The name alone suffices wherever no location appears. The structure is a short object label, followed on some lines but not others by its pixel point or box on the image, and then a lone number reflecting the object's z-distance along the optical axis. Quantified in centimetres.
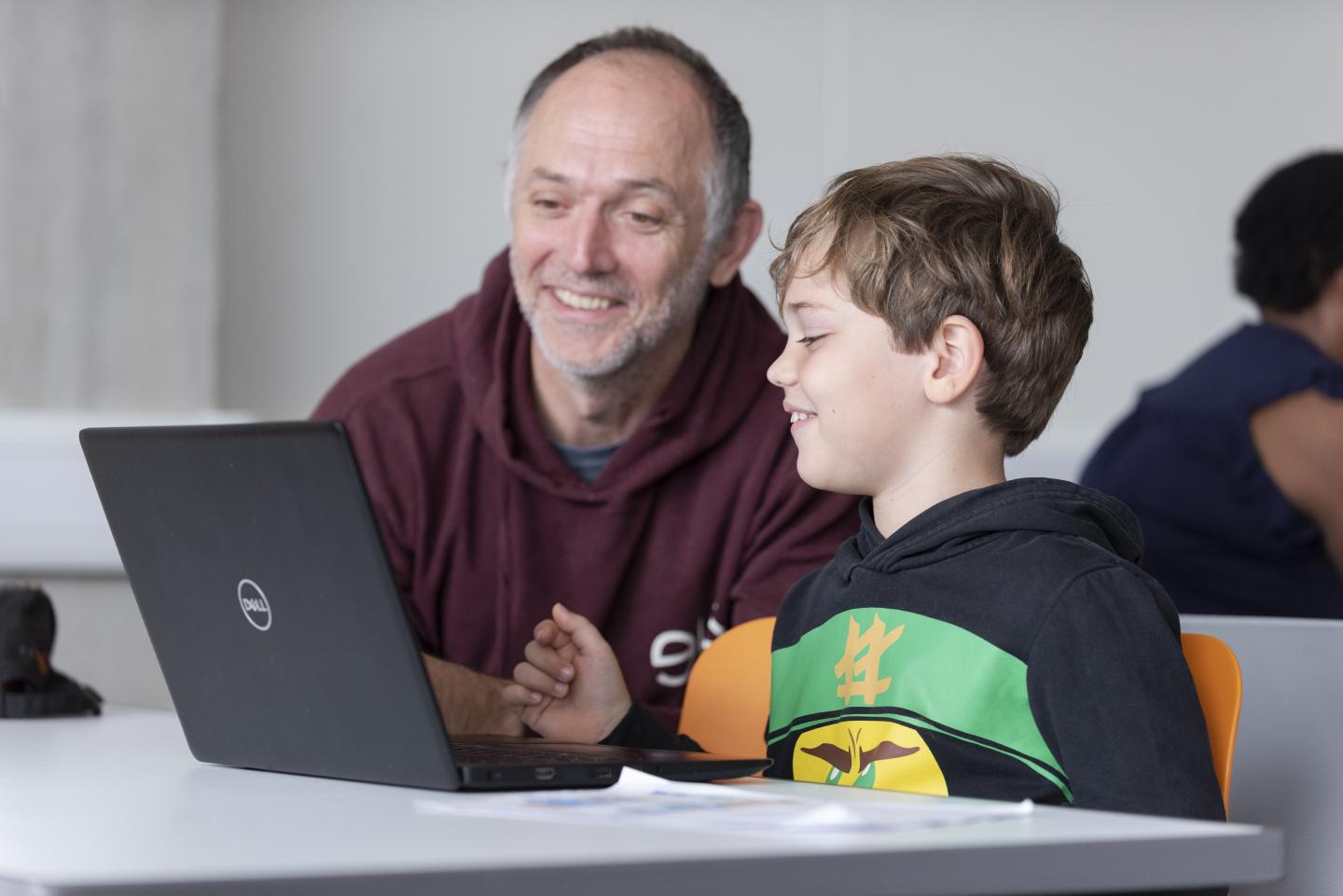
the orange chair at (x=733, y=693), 273
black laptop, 218
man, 313
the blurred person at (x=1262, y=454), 358
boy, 245
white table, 193
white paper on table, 206
